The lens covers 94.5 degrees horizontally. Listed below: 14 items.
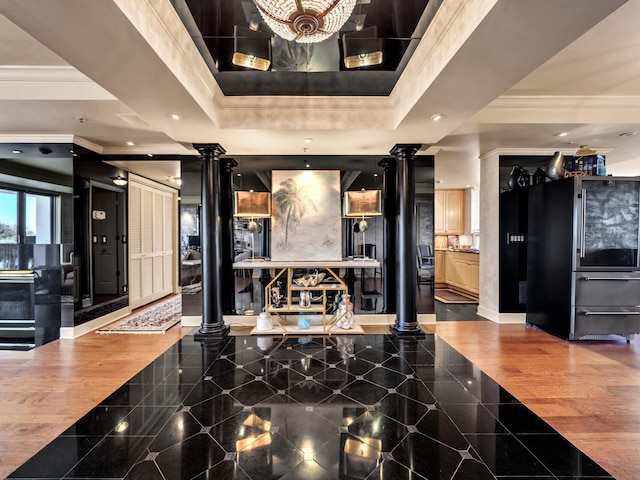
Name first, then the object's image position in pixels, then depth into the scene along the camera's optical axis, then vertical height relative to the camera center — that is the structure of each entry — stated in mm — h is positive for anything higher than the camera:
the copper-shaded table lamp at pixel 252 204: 4395 +538
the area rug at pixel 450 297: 6103 -1272
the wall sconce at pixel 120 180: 4942 +1039
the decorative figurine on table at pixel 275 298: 4266 -838
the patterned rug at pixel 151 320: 4340 -1285
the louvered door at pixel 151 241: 5477 -2
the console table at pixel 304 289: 4105 -745
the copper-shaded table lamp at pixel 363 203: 4438 +550
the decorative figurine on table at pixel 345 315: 4199 -1086
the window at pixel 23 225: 4078 +231
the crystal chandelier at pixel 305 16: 1696 +1341
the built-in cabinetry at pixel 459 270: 6361 -739
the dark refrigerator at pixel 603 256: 3699 -230
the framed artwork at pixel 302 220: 4574 +306
